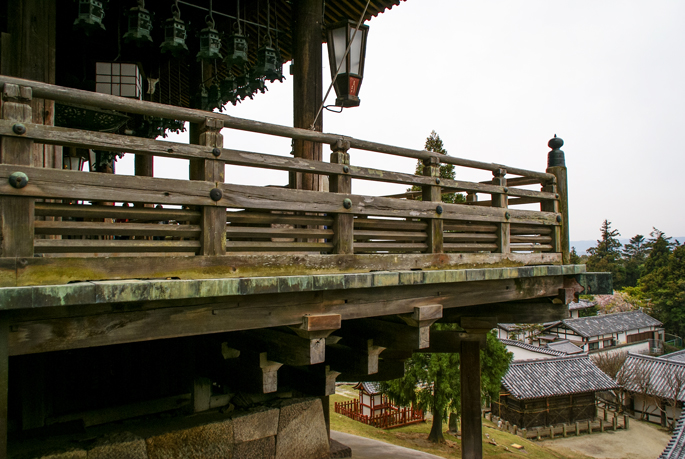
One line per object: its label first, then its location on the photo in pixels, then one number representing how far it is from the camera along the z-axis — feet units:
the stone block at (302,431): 18.17
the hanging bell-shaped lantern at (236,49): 20.55
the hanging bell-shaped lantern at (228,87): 26.11
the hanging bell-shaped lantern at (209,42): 19.85
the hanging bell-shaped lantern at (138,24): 17.94
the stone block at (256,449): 17.01
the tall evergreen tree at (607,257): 201.57
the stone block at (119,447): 14.55
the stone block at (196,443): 15.53
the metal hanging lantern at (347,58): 20.18
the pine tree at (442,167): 61.41
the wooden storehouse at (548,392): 89.97
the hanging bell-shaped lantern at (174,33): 18.67
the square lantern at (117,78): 23.39
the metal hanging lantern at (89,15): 16.21
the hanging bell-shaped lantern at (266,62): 22.35
